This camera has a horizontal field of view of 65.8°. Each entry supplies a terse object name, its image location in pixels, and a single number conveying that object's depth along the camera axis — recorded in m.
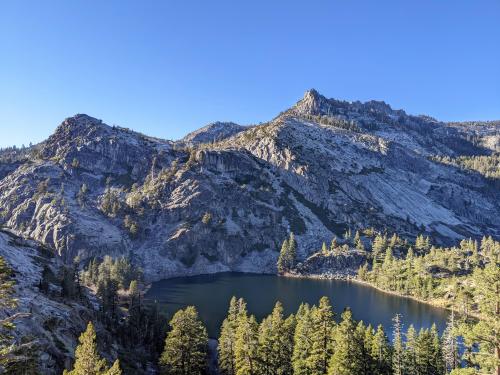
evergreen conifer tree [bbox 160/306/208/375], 58.50
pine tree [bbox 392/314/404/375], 61.03
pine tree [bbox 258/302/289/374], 58.06
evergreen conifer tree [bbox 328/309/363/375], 49.53
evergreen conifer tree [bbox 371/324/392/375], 58.19
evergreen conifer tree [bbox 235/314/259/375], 57.09
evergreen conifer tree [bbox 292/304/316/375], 54.91
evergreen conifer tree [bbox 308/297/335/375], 53.62
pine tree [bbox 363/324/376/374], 54.27
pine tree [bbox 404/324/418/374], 63.25
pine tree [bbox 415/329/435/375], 63.91
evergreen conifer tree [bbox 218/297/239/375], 63.75
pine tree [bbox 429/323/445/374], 63.81
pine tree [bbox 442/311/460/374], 65.44
